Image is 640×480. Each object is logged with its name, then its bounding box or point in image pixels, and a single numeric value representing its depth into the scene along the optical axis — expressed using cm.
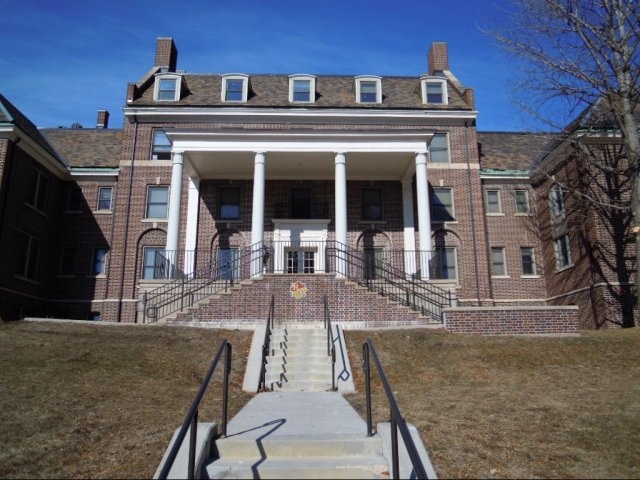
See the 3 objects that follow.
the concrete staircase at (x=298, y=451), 534
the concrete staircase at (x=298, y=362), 1075
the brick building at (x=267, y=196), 2084
